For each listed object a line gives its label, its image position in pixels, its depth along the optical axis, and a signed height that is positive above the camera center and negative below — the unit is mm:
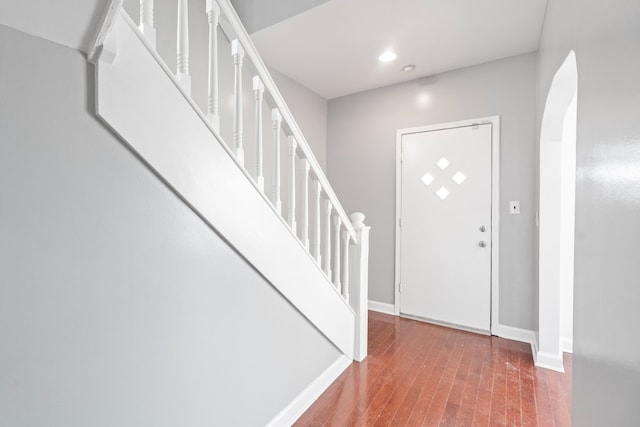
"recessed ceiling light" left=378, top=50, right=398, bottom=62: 2672 +1384
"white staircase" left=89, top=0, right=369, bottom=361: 936 +231
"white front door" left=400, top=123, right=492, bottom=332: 2881 -202
